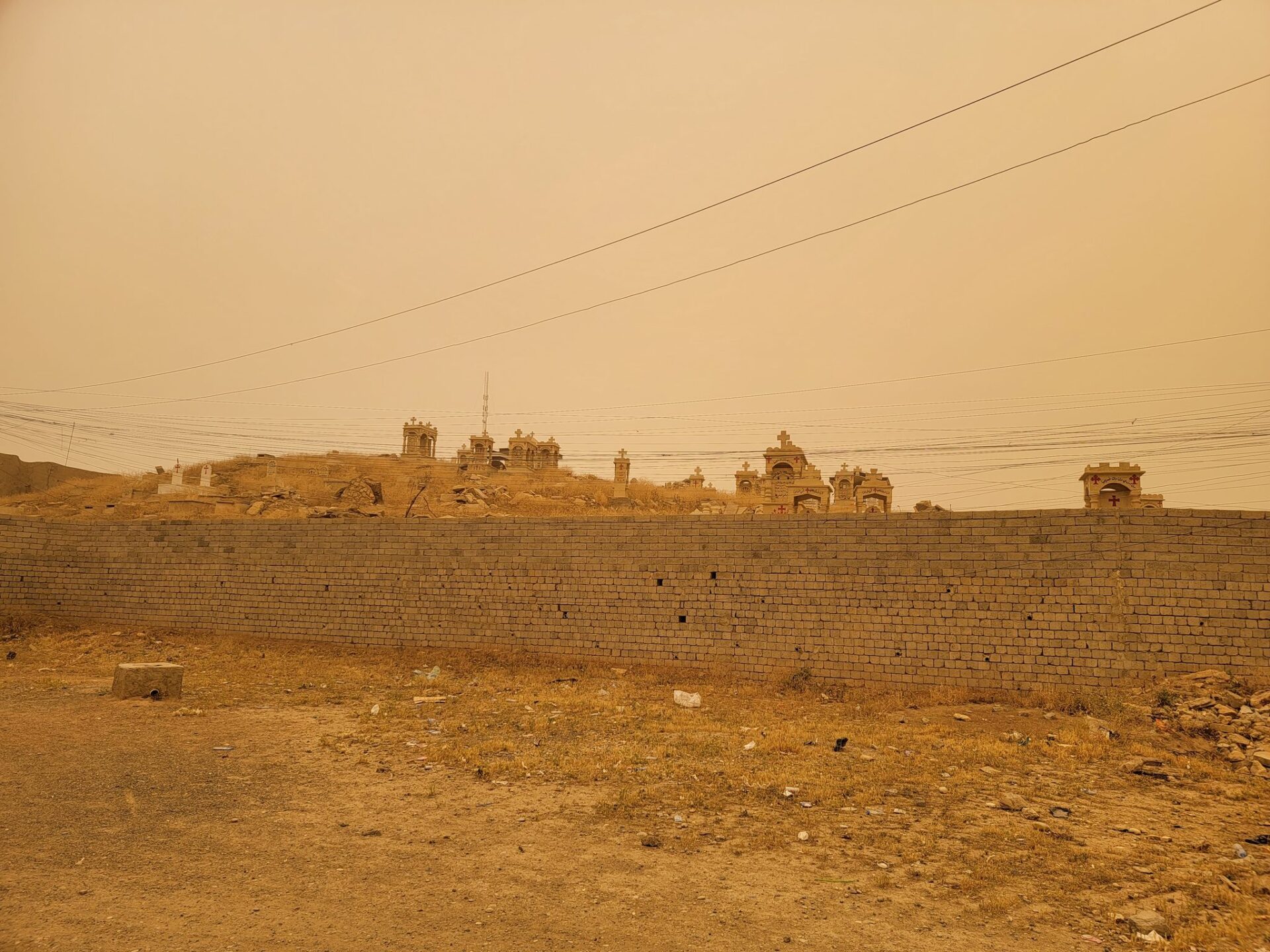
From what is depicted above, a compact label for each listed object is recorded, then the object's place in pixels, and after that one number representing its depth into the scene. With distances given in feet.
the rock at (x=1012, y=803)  19.57
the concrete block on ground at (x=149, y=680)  33.24
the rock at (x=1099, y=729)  26.37
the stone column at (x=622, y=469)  126.72
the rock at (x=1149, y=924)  12.66
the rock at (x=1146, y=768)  22.98
